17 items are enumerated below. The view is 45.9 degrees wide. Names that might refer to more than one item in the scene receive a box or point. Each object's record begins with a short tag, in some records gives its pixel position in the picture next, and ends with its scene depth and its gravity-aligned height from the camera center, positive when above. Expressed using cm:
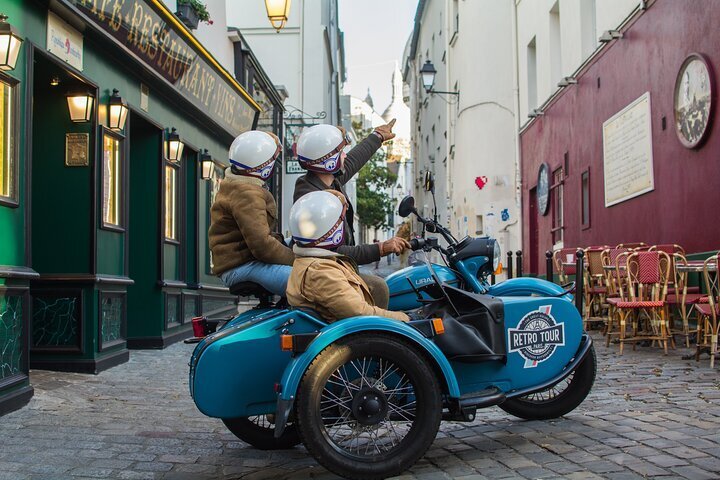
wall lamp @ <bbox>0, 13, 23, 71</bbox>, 586 +153
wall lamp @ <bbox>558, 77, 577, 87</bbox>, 1525 +325
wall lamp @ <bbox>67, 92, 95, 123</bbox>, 781 +145
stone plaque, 1123 +151
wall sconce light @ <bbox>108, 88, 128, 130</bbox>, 836 +151
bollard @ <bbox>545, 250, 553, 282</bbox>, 1091 -4
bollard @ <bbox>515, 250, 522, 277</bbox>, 1203 -4
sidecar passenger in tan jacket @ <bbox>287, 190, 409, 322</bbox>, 406 -2
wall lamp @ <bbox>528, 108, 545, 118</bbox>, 1840 +323
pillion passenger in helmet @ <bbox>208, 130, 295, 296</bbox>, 457 +22
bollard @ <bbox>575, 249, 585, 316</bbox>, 821 -20
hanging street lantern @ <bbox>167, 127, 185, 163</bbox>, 1078 +151
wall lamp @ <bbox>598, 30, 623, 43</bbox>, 1241 +331
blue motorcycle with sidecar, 385 -50
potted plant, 1151 +347
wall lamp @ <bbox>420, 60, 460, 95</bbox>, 2358 +523
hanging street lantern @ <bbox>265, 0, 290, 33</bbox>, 1409 +424
